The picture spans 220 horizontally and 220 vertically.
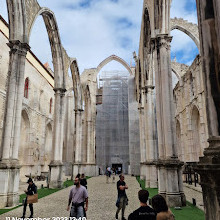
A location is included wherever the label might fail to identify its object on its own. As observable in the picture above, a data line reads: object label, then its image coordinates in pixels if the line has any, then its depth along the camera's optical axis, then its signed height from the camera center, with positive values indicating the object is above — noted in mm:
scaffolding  25359 +3652
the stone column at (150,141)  12174 +873
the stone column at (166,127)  6969 +1043
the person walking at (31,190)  5489 -892
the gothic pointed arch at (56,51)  12984 +6644
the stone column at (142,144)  16672 +933
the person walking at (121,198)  5364 -1072
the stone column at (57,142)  12210 +778
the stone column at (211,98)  2662 +851
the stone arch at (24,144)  17908 +963
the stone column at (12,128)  7192 +1014
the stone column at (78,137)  17953 +1557
